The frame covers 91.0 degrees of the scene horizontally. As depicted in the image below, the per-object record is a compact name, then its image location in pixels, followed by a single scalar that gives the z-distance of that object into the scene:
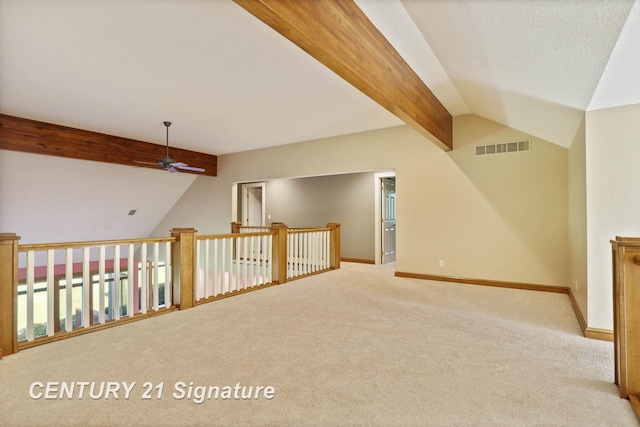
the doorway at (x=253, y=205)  8.71
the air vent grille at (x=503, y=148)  4.41
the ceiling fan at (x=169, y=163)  5.23
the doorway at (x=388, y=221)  7.23
